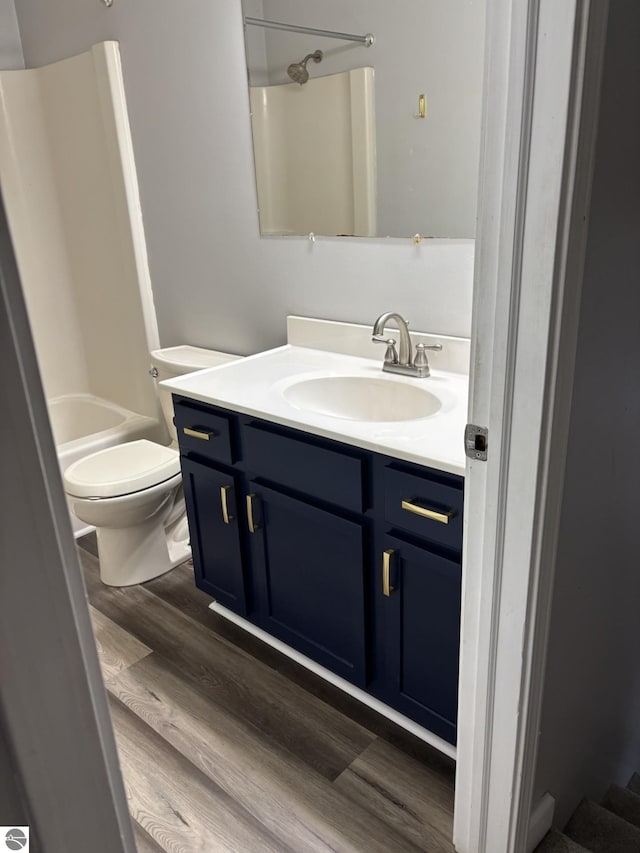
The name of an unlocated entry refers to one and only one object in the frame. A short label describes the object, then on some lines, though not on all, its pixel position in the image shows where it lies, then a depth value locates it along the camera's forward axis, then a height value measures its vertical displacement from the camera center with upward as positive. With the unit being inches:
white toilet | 87.9 -37.2
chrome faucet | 71.1 -17.5
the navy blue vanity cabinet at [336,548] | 58.0 -34.2
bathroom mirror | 66.7 +8.1
